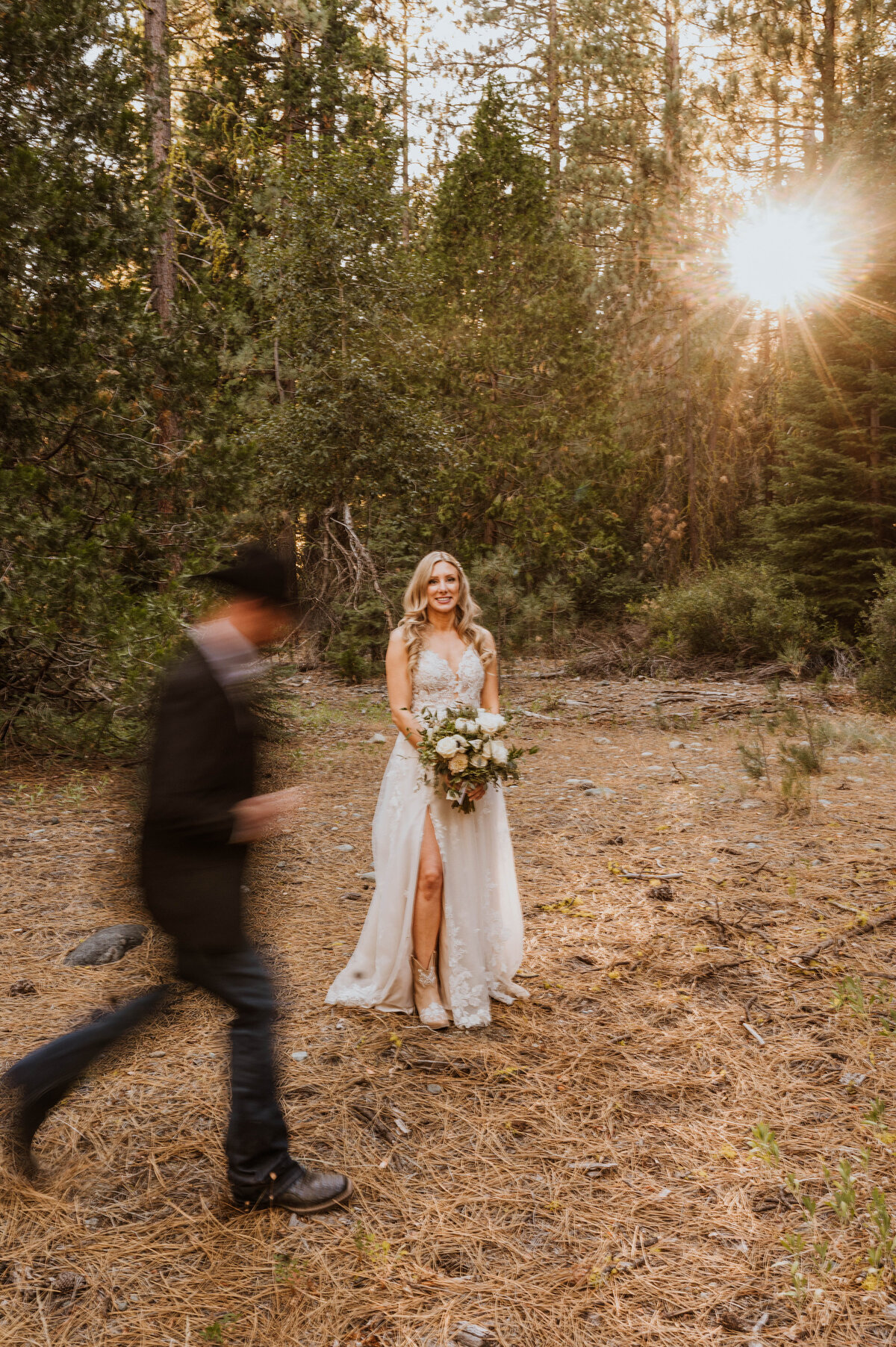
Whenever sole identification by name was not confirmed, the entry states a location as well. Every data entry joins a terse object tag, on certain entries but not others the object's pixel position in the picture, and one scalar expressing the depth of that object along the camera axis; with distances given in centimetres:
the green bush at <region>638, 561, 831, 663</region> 1459
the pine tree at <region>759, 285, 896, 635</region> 1489
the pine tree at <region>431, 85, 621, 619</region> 1770
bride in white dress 408
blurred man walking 254
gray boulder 471
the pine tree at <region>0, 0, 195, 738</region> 726
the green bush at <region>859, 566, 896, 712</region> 1123
